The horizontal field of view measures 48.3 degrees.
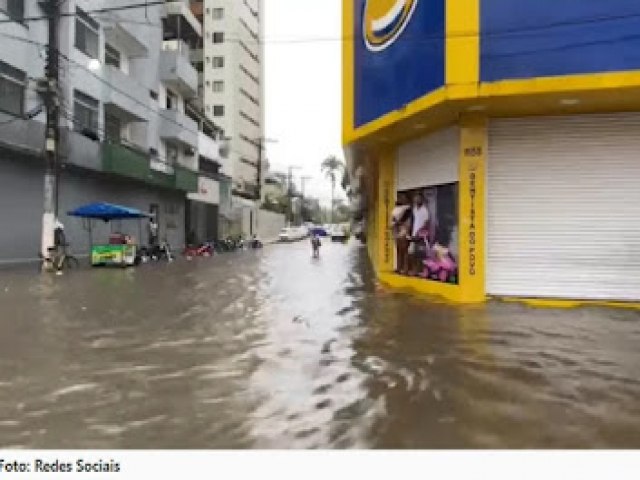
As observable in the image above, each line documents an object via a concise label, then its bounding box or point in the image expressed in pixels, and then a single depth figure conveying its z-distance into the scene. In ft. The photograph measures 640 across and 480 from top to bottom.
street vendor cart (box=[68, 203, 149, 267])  78.28
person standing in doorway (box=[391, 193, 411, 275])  48.32
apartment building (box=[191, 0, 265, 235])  236.43
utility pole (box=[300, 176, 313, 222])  362.80
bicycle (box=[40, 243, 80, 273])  65.41
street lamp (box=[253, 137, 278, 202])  260.62
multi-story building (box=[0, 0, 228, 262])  74.74
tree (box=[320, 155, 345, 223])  362.74
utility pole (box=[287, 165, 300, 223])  311.99
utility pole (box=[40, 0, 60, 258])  61.77
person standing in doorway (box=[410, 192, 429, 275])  45.75
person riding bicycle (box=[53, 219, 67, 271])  66.13
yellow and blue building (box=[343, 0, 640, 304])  35.78
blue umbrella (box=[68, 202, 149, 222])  79.66
